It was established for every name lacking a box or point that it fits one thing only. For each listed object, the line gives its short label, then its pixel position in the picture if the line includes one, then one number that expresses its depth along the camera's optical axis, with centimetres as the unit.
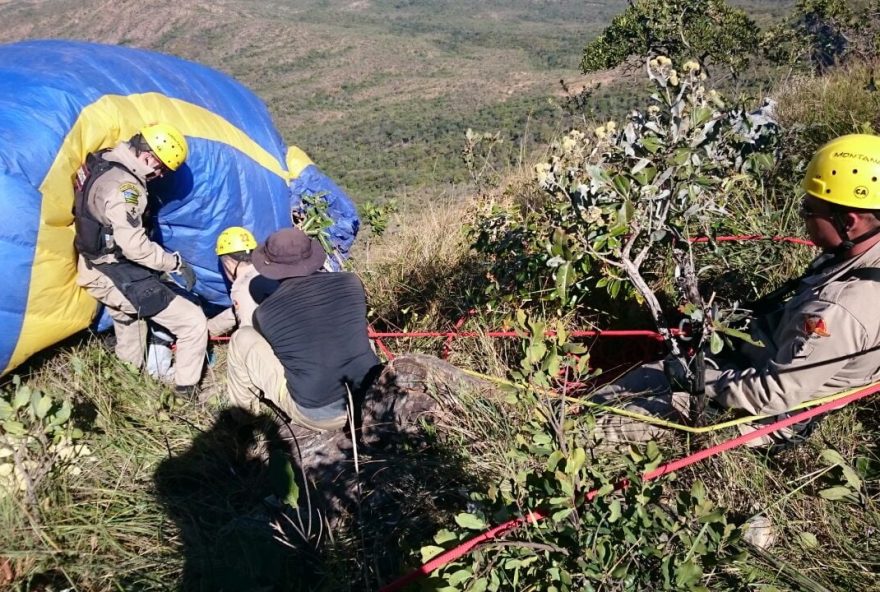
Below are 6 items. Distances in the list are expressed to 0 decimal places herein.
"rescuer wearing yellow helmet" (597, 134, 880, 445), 172
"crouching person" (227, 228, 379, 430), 262
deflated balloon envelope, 270
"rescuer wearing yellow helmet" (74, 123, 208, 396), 289
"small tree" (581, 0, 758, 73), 645
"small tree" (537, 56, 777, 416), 177
